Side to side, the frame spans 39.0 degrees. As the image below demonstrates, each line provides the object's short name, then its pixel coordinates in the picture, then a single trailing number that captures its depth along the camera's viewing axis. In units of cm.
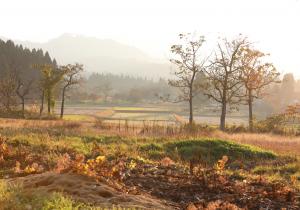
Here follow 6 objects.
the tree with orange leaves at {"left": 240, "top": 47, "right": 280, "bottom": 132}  4522
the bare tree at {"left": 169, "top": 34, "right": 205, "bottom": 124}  4612
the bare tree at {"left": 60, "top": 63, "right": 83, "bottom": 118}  5795
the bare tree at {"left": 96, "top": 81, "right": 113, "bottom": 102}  13965
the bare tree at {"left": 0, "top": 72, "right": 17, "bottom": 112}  5685
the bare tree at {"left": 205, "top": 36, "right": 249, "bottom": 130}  4431
